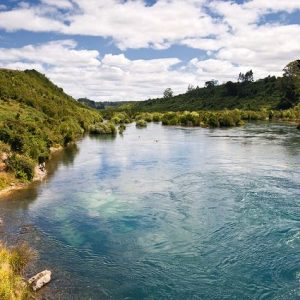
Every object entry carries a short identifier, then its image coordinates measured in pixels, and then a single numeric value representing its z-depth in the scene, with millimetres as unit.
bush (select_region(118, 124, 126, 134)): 79971
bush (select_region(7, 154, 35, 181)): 32901
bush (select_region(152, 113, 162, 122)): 120293
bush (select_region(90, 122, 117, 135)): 78153
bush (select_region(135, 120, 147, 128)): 97393
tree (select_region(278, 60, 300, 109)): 124816
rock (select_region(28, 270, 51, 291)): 15950
